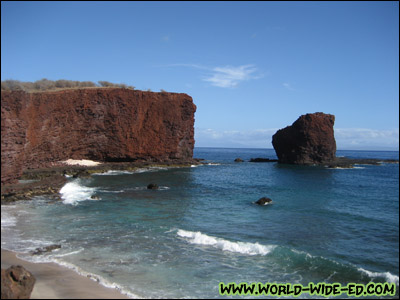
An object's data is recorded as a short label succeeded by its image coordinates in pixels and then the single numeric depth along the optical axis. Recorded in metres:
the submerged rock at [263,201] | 24.31
